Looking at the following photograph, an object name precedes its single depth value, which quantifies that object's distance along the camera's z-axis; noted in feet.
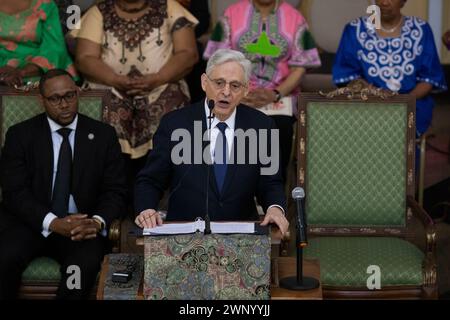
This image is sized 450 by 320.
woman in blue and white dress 33.99
